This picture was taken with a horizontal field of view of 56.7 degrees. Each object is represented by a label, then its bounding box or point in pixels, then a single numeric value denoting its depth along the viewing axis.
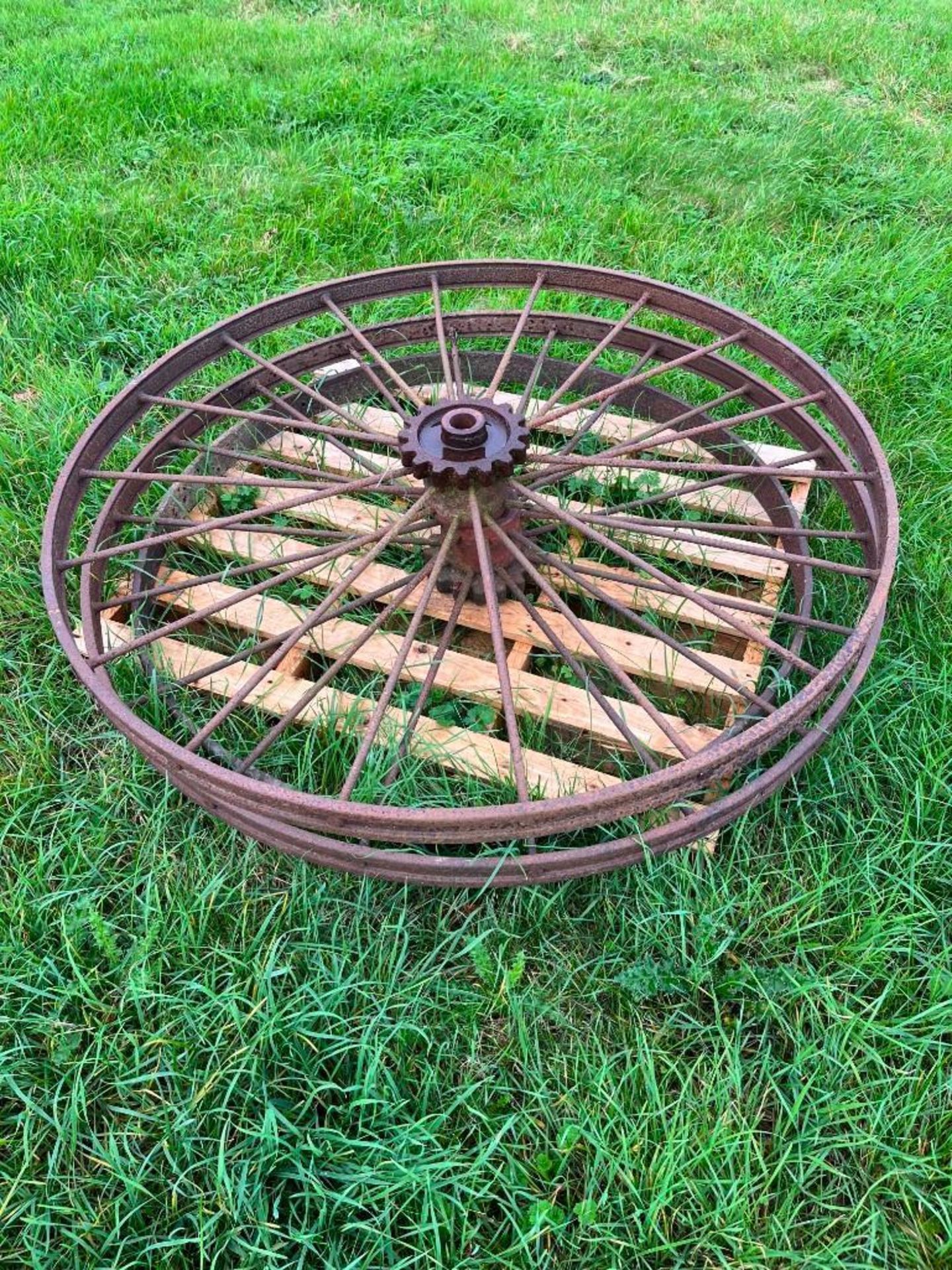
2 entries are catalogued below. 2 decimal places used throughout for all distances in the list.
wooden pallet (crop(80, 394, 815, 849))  2.35
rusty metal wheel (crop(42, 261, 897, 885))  2.04
